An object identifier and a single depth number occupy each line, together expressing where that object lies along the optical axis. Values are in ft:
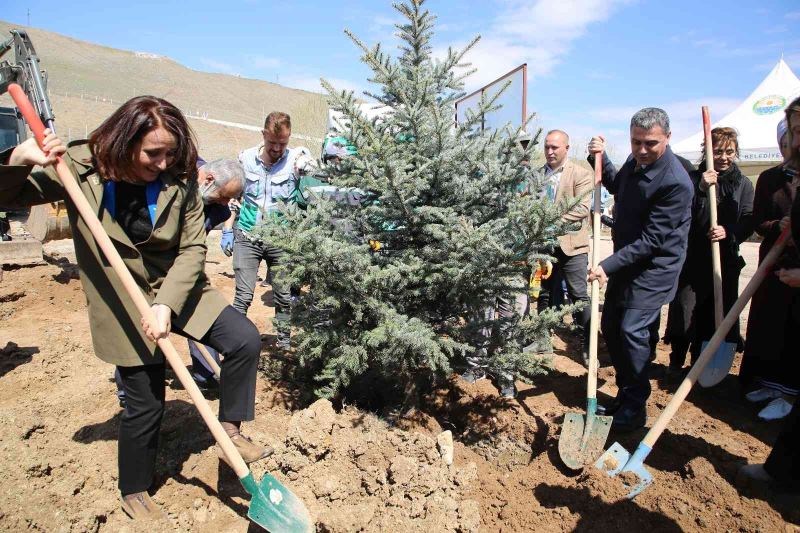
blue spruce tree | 9.75
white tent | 40.14
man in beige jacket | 15.92
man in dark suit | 11.21
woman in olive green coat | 7.55
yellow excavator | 26.58
